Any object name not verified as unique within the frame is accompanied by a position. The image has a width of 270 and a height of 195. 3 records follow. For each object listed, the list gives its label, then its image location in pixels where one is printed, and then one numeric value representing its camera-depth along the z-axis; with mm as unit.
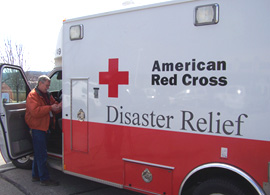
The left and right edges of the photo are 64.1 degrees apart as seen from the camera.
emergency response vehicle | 2117
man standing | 3385
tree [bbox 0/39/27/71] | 16394
